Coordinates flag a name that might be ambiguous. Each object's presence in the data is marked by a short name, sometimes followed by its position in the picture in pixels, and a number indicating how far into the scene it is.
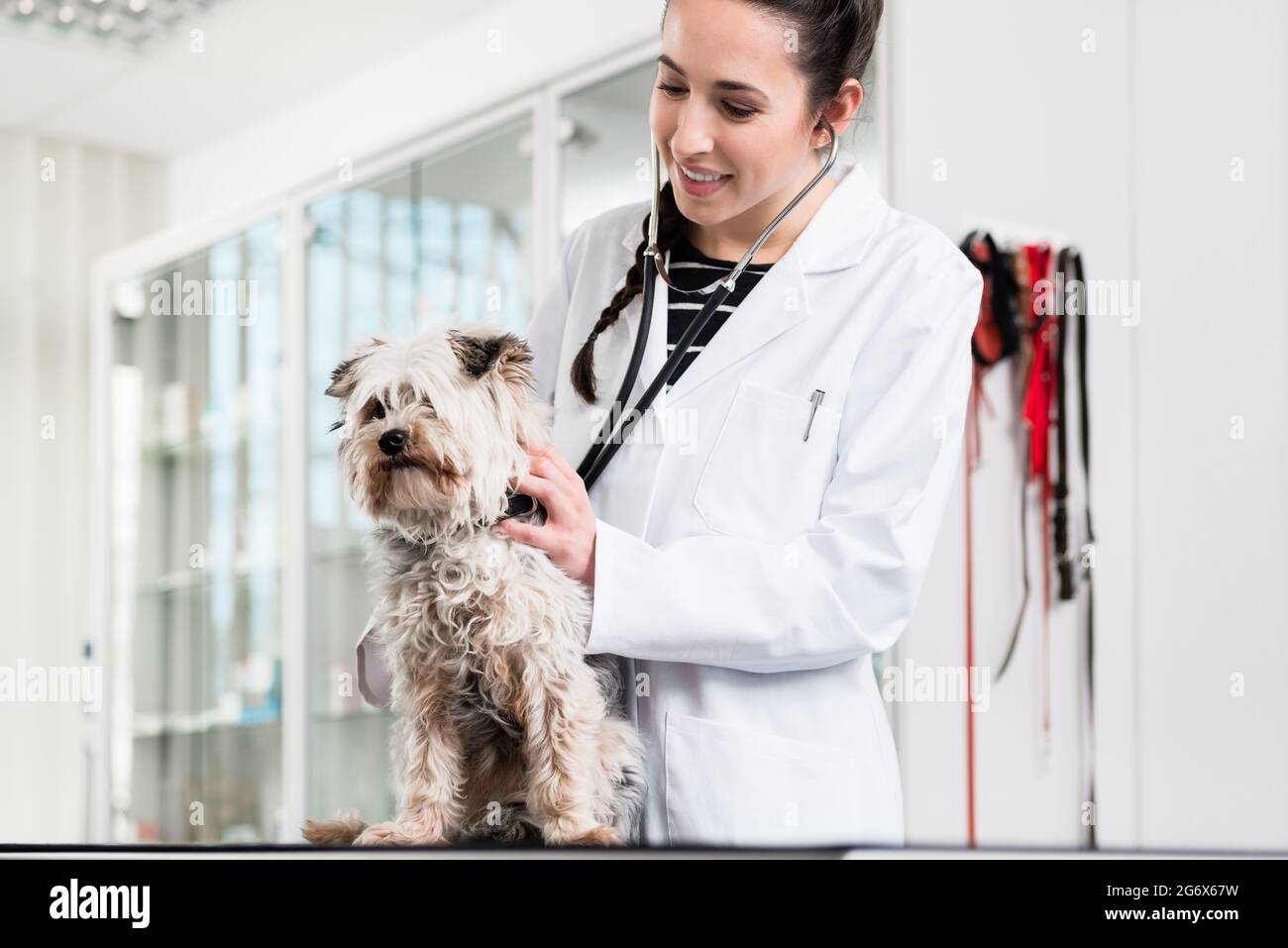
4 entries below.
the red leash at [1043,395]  2.65
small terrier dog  0.86
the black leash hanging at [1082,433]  2.69
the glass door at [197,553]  3.94
